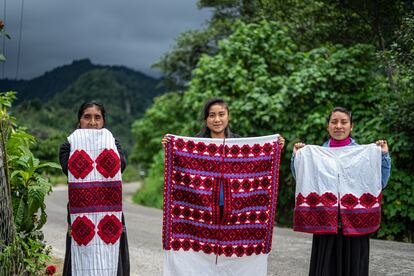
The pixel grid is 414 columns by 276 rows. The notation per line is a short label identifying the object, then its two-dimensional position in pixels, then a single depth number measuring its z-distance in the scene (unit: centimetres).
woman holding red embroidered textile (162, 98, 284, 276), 436
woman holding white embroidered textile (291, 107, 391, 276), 421
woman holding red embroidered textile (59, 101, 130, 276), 408
